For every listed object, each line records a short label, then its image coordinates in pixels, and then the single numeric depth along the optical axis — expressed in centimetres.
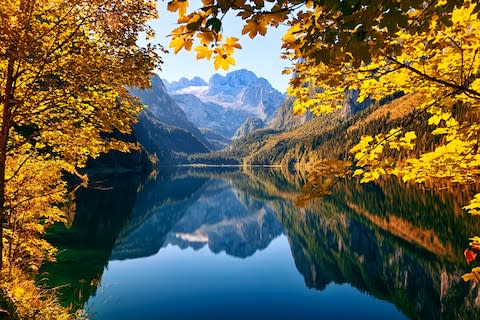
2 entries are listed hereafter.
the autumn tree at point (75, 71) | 938
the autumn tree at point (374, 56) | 357
